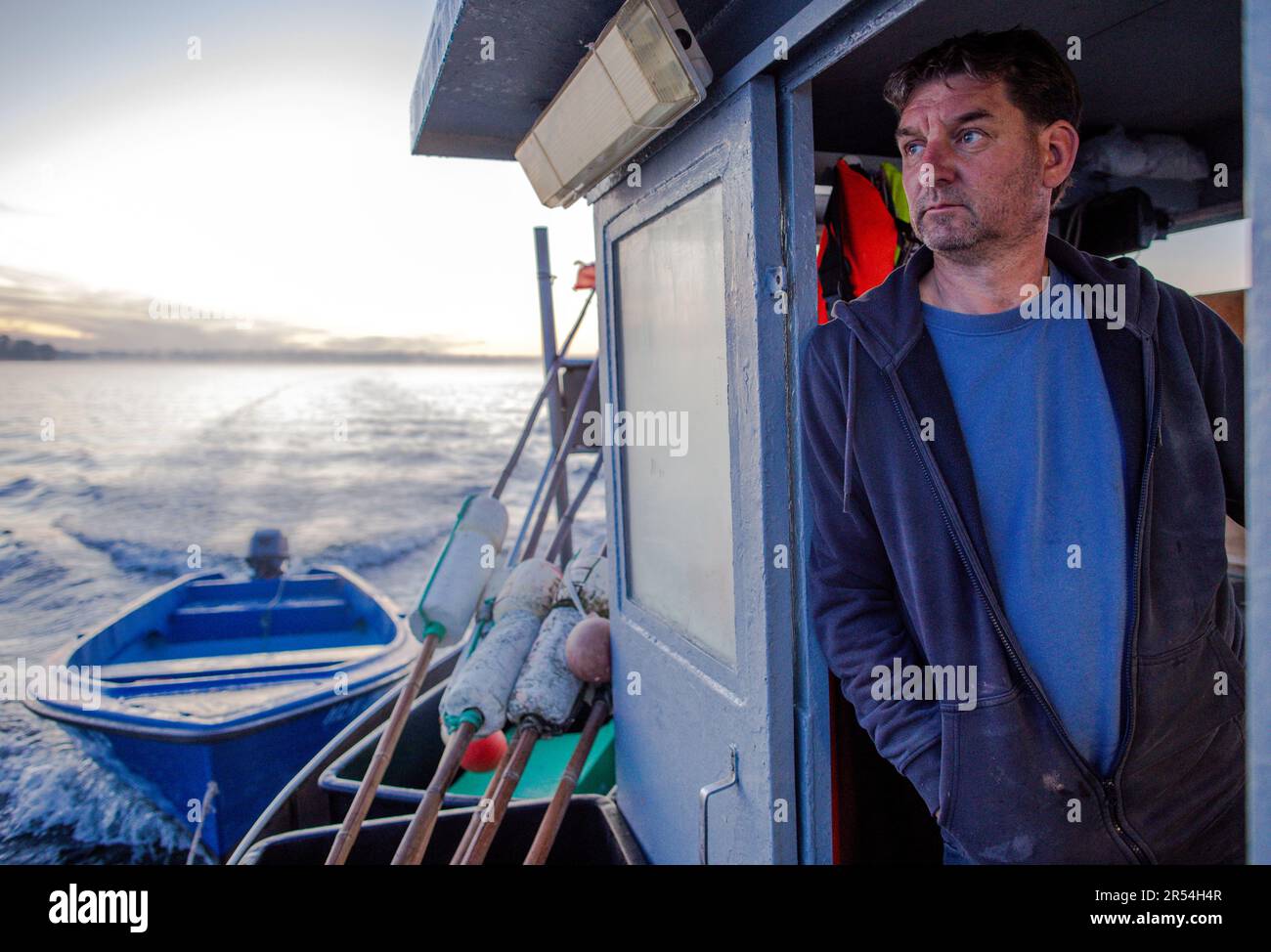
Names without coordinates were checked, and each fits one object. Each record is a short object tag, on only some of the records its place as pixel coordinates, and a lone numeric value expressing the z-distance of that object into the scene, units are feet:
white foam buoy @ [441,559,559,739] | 10.30
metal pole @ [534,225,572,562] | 19.03
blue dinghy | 15.71
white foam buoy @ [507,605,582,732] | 10.36
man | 4.75
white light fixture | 5.98
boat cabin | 6.12
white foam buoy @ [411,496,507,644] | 12.78
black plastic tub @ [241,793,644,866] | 9.99
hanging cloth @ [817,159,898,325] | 8.07
